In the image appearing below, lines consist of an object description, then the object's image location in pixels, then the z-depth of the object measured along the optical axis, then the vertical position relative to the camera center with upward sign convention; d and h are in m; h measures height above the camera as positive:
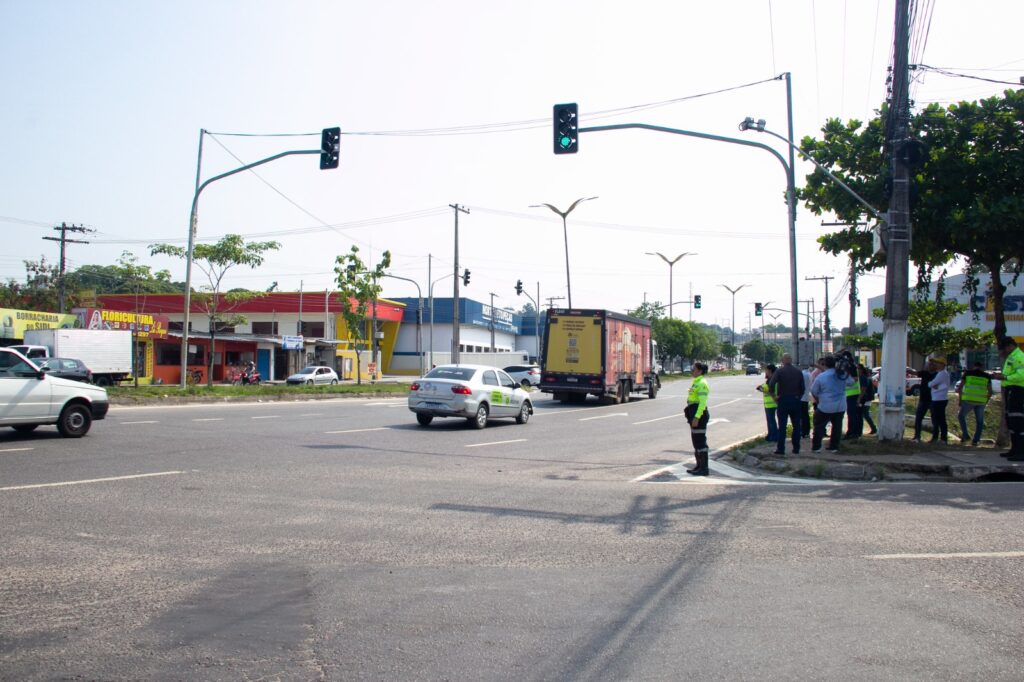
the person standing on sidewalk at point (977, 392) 14.99 -0.52
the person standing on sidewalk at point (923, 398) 16.14 -0.69
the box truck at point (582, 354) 29.53 +0.37
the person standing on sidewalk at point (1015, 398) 12.12 -0.51
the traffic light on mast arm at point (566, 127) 15.98 +4.71
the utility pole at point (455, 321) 40.69 +2.14
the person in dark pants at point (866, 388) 16.70 -0.51
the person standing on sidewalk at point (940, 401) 15.74 -0.72
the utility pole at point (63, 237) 48.53 +7.88
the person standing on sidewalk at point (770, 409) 16.05 -0.91
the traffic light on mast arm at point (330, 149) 19.23 +5.14
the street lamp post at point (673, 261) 52.78 +7.01
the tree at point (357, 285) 40.94 +4.05
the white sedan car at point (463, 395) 18.75 -0.74
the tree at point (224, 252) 33.16 +4.60
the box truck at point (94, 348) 38.47 +0.72
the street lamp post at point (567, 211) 41.09 +7.92
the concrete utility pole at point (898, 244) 13.84 +2.08
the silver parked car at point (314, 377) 46.56 -0.79
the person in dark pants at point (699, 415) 11.78 -0.76
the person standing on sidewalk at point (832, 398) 13.86 -0.58
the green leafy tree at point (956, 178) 13.92 +3.47
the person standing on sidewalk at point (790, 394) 13.91 -0.53
